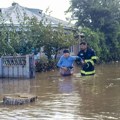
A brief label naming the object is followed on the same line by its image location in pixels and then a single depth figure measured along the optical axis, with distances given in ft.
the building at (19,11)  61.95
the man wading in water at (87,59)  28.17
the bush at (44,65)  47.72
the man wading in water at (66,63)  32.62
